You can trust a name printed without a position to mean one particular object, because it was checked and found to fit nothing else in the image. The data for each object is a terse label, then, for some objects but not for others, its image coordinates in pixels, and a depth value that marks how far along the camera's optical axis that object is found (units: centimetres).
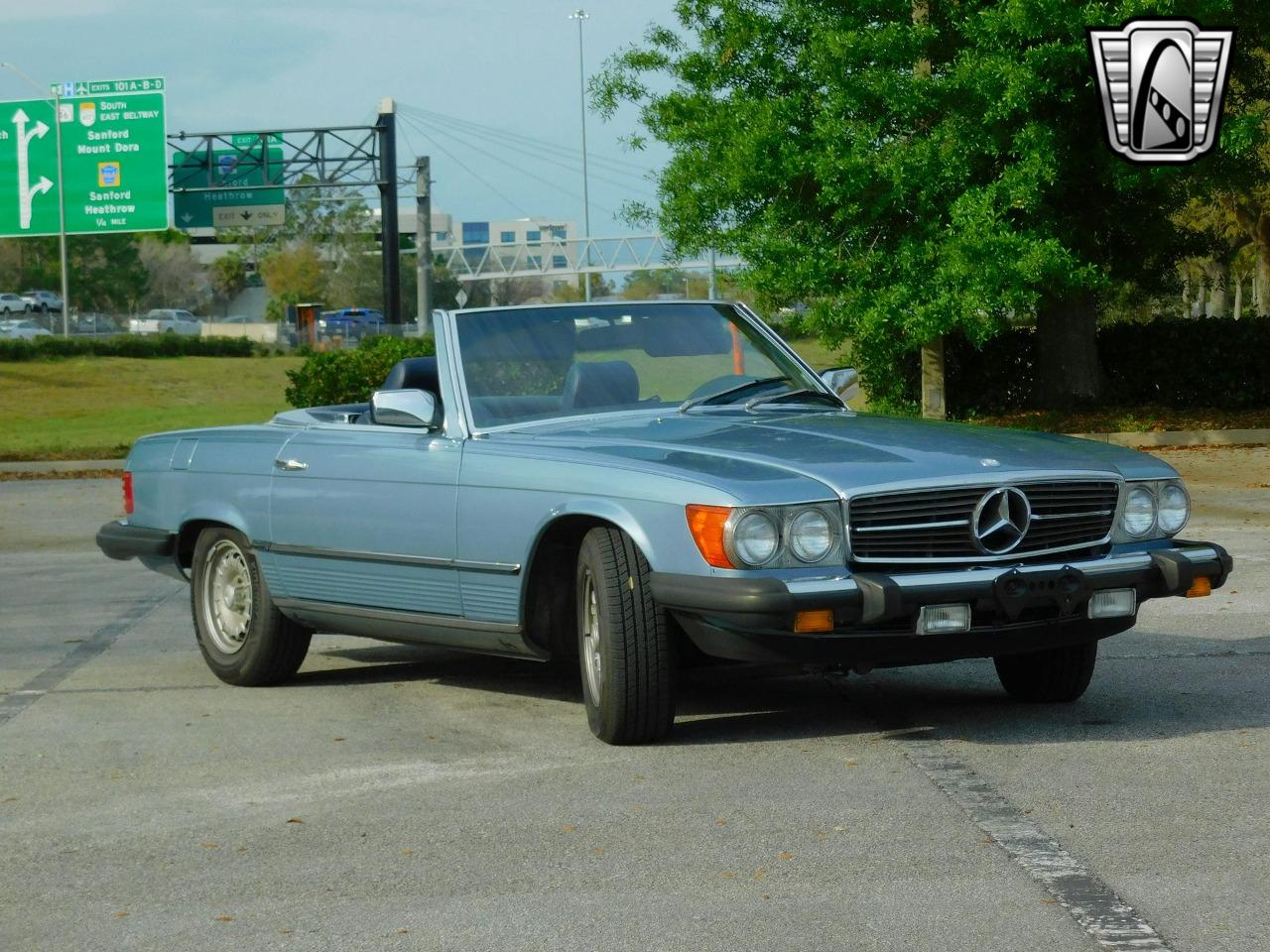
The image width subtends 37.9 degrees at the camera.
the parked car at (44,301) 9244
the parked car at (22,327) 6612
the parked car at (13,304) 8567
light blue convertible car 591
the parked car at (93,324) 7794
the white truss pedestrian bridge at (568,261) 10319
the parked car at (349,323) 7250
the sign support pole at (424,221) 4378
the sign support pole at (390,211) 4144
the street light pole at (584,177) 8150
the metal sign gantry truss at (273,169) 4266
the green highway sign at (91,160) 3894
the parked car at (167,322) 8612
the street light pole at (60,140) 3897
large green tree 2189
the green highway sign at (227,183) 4419
